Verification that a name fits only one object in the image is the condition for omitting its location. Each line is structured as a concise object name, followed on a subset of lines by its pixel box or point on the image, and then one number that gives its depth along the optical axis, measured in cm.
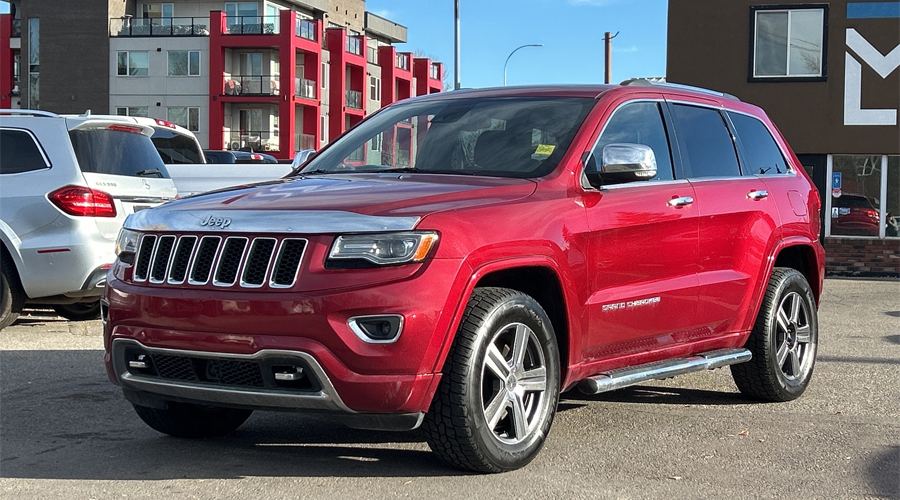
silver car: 908
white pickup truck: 1130
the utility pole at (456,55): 2981
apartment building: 6084
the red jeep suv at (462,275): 451
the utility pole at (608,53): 4452
